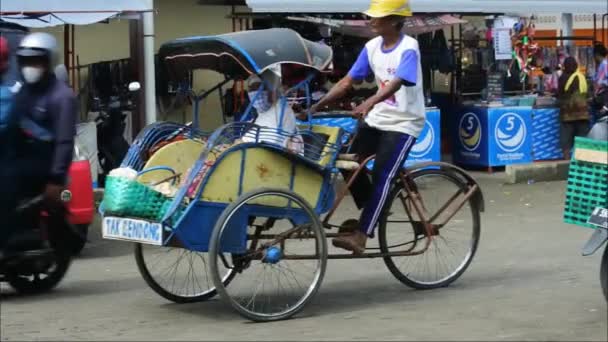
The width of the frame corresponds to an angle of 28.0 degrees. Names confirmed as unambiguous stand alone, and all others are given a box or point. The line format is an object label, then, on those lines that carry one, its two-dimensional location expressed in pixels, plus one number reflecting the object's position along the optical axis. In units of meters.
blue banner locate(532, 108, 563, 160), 16.84
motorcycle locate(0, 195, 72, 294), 7.57
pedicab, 7.21
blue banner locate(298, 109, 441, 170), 15.97
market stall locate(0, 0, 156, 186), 12.30
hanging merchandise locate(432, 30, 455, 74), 16.78
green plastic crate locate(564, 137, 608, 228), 7.00
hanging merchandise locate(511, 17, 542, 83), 17.05
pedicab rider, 7.82
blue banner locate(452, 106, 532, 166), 16.47
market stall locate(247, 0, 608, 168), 16.45
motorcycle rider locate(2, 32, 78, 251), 7.51
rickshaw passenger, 7.64
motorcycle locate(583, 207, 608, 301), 7.00
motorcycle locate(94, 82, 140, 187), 14.12
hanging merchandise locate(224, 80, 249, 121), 14.98
